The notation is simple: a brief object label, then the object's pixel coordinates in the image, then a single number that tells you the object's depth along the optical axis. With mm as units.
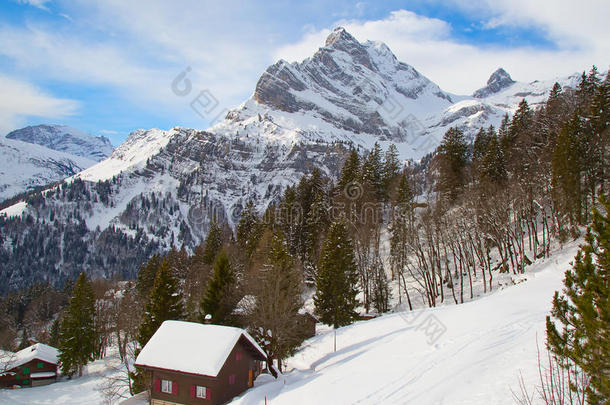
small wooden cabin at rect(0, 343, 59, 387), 44562
